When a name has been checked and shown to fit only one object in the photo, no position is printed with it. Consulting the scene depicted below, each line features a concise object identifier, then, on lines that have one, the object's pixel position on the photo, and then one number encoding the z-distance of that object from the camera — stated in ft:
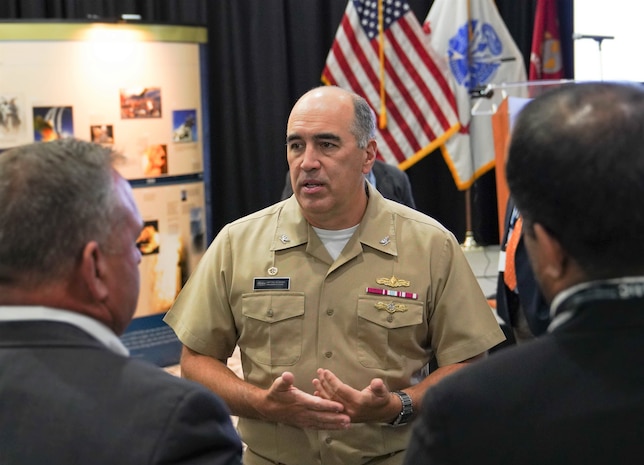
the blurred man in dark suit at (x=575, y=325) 3.91
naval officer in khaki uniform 8.12
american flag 23.16
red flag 23.41
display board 16.48
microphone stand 18.47
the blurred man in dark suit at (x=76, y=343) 4.15
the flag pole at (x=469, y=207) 23.68
